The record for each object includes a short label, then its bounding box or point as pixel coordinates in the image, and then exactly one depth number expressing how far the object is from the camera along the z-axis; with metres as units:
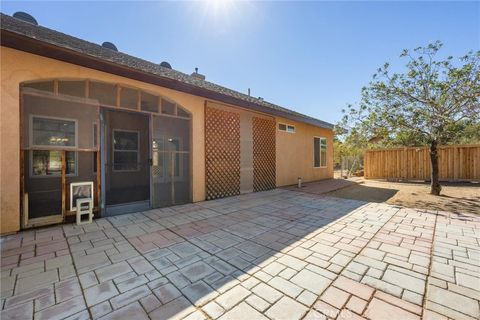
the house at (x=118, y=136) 3.31
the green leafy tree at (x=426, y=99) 5.78
